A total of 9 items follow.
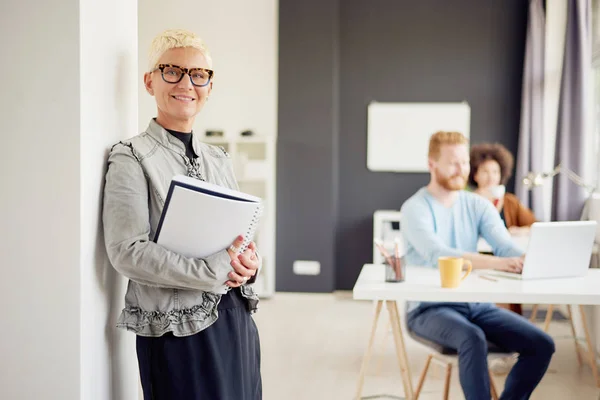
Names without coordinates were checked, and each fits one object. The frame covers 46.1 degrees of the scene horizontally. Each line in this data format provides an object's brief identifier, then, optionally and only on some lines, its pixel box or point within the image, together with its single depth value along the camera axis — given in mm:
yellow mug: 2664
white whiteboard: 6805
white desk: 2590
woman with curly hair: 5250
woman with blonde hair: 1661
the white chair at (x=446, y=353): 2852
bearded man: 2783
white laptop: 2762
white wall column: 1576
